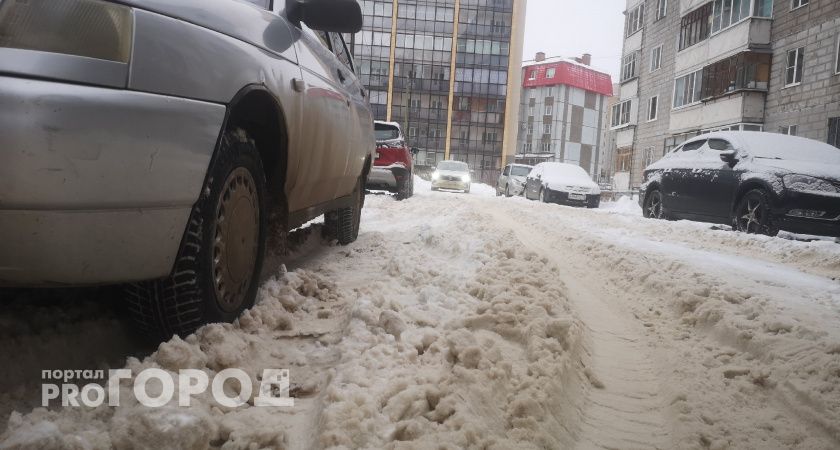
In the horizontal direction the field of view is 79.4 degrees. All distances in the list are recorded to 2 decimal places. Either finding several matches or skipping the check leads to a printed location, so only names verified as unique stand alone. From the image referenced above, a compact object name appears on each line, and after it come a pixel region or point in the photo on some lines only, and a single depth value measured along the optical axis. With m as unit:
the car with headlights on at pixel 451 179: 23.00
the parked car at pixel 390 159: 10.86
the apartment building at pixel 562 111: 66.50
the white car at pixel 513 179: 21.55
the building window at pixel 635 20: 29.03
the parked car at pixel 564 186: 16.27
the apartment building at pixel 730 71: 16.25
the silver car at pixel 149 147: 1.41
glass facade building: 53.44
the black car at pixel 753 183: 7.35
